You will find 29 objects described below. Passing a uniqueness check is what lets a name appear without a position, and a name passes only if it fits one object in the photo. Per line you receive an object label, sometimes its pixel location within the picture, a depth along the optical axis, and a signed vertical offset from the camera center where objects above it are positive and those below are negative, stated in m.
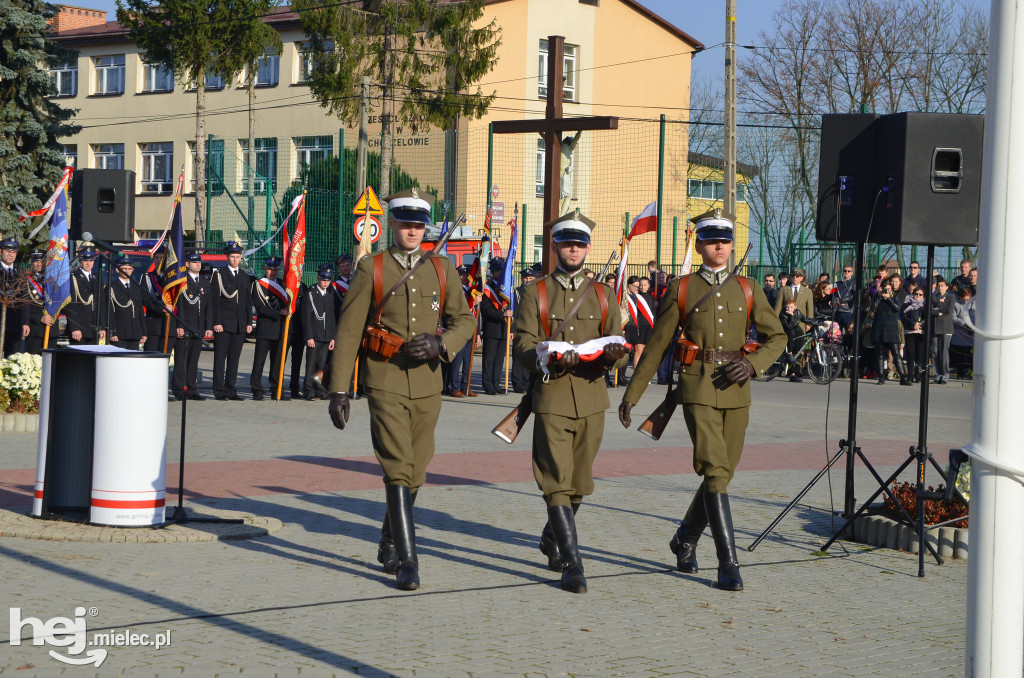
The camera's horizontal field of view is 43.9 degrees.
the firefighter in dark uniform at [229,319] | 18.47 -0.47
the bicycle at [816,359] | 22.33 -0.93
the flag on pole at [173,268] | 11.11 +0.19
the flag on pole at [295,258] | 18.91 +0.48
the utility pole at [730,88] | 25.94 +4.43
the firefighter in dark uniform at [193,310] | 17.83 -0.35
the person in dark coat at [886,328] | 22.23 -0.33
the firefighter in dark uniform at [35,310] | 16.86 -0.39
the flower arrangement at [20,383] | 13.57 -1.10
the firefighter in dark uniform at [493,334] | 20.42 -0.60
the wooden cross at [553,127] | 17.20 +2.36
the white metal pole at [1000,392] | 3.23 -0.20
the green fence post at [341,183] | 37.38 +3.23
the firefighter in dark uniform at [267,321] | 18.73 -0.48
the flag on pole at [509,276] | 20.41 +0.33
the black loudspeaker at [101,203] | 10.74 +0.67
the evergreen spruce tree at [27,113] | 29.42 +4.01
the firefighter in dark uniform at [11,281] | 16.25 -0.02
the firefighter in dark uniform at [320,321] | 18.59 -0.45
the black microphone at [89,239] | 10.35 +0.36
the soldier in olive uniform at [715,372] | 7.27 -0.40
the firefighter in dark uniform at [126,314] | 17.92 -0.43
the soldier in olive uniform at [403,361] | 7.17 -0.39
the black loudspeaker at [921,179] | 7.84 +0.84
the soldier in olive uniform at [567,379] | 7.23 -0.46
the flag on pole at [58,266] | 15.17 +0.20
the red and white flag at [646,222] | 21.03 +1.33
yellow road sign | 24.17 +1.82
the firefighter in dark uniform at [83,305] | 17.31 -0.31
